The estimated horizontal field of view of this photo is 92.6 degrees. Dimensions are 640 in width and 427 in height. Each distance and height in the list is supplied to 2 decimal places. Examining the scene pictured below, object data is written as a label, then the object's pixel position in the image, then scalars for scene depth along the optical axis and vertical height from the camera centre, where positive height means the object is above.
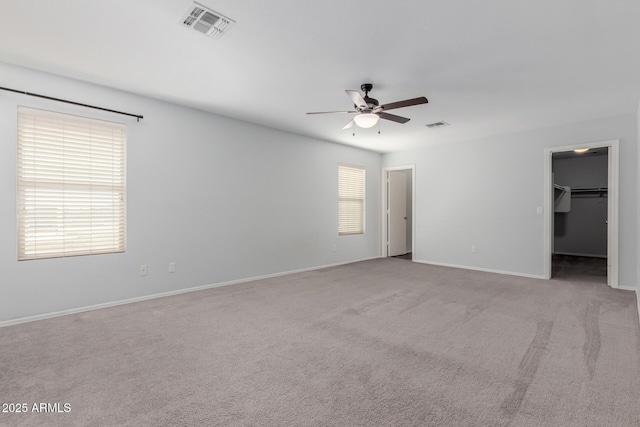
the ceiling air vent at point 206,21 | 2.11 +1.39
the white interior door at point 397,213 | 7.27 -0.01
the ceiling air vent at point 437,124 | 4.77 +1.40
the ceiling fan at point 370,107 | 2.99 +1.09
